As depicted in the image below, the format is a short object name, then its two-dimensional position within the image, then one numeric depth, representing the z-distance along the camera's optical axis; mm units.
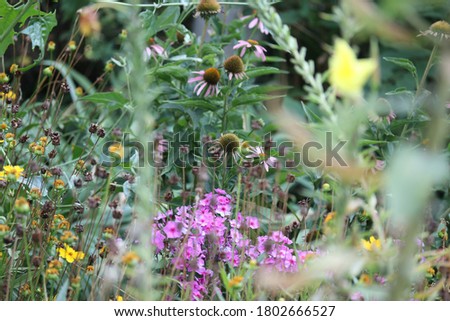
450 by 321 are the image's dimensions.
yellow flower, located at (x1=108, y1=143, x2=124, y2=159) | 4839
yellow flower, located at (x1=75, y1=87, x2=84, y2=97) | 5272
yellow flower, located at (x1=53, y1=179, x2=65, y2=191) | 4792
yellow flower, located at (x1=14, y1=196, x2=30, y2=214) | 4565
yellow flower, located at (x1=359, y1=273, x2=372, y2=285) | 4486
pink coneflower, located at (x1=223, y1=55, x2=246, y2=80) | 4957
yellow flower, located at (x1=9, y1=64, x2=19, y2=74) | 5048
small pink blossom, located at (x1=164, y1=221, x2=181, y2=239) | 4723
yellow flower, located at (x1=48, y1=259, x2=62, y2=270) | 4612
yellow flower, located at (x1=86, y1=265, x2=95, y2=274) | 4688
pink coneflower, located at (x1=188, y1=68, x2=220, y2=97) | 4965
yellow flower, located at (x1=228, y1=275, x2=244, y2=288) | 4551
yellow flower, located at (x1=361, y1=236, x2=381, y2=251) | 4675
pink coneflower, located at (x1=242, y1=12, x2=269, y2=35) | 5091
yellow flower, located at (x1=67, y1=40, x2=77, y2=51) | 5098
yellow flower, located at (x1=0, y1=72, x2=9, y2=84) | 4994
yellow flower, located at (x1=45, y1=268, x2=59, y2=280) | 4591
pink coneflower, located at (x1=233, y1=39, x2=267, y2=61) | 5020
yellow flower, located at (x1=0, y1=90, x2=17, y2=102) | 4959
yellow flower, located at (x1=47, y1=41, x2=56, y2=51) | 5115
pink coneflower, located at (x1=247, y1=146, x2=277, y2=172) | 4881
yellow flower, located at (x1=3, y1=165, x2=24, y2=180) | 4673
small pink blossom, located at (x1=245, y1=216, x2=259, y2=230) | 4772
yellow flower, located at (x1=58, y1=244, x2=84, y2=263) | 4723
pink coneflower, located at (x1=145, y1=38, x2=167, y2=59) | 4989
